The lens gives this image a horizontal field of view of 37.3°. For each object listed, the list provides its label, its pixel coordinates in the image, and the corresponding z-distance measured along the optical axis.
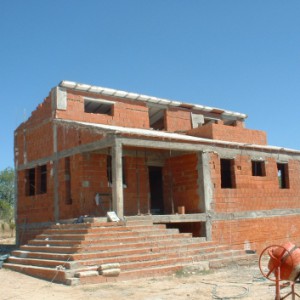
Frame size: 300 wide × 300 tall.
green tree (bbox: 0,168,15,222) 56.50
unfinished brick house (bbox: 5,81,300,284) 16.06
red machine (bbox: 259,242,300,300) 7.08
